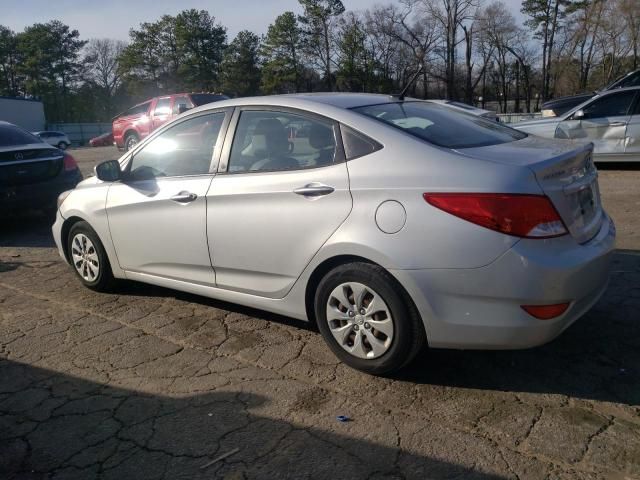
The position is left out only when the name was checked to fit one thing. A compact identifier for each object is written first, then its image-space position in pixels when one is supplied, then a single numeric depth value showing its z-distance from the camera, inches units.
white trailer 1825.1
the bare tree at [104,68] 2962.6
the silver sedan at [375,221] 108.1
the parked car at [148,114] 576.7
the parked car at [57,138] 1648.6
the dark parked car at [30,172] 273.0
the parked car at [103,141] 1440.7
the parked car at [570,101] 543.2
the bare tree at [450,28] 1983.3
